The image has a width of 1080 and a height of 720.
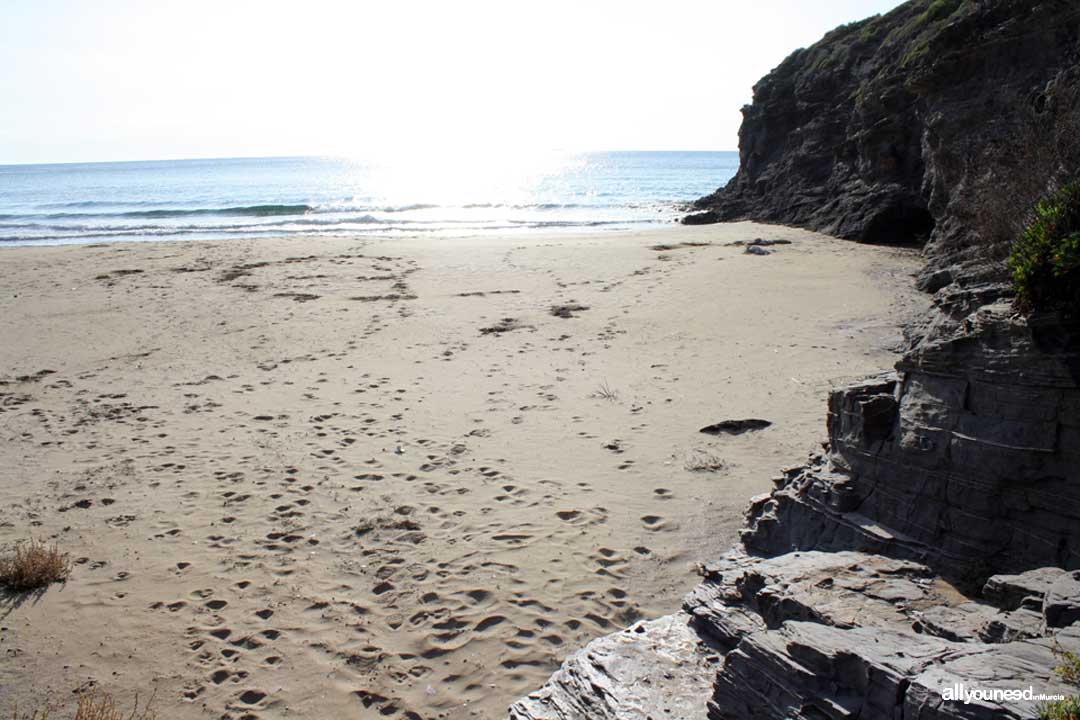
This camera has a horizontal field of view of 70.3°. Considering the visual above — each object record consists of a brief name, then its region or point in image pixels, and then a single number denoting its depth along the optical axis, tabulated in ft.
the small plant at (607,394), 34.01
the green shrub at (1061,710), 8.28
